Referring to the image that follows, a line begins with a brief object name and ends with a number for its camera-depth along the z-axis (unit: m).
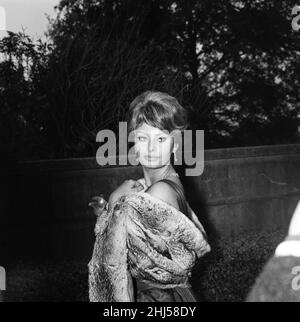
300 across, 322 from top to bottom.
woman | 1.79
